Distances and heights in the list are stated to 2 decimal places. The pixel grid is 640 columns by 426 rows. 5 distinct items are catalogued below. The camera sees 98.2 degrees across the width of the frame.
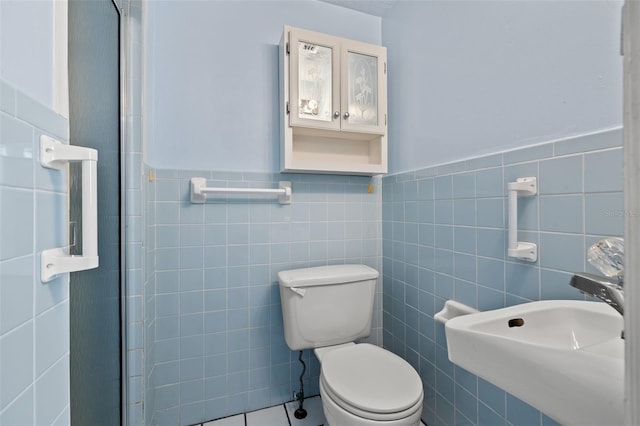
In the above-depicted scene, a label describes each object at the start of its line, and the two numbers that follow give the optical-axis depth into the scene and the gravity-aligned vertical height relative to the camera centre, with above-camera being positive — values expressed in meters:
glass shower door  0.63 +0.00
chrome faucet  0.41 -0.12
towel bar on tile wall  1.27 +0.10
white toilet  0.88 -0.60
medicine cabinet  1.31 +0.56
